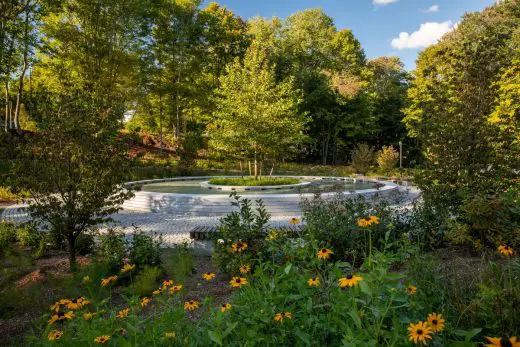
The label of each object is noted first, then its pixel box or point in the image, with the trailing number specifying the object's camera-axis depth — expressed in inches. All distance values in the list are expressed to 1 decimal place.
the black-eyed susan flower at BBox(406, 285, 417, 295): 73.7
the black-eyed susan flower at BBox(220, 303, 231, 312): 76.6
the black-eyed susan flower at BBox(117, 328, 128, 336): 79.9
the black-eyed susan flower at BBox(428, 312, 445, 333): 54.6
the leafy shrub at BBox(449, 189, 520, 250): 154.9
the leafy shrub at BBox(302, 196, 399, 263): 172.2
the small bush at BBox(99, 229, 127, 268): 187.3
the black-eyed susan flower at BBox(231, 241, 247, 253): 101.9
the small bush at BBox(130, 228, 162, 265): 188.4
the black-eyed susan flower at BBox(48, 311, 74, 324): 73.1
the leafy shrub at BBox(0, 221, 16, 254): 244.6
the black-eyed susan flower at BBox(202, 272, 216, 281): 90.8
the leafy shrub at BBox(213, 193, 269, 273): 171.8
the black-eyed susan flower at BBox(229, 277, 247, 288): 83.0
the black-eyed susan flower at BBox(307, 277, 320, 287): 80.0
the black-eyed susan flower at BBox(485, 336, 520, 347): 45.2
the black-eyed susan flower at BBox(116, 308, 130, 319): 81.7
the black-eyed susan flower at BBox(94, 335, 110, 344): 66.0
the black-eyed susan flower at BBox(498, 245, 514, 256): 82.5
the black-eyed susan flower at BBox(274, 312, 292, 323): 68.6
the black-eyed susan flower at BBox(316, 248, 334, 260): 80.0
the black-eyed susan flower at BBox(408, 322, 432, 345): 53.1
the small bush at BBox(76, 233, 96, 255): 230.7
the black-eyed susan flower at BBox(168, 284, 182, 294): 86.7
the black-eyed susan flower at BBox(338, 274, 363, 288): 65.3
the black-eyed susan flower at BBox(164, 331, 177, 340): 68.4
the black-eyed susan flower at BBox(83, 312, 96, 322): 77.1
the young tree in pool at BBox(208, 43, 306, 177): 515.8
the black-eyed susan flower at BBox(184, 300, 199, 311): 80.2
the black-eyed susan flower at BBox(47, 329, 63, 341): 69.5
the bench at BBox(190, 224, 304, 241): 216.2
